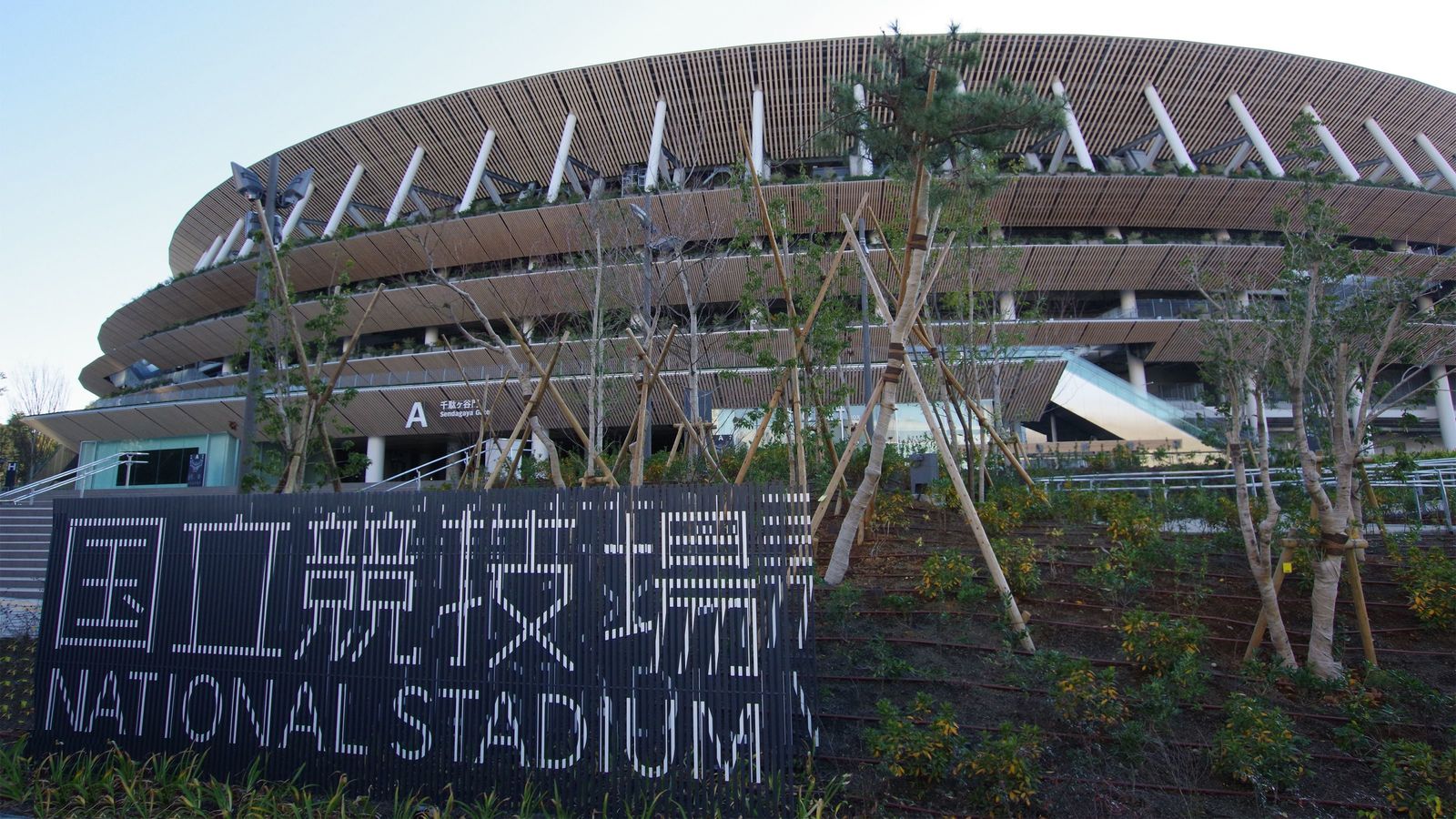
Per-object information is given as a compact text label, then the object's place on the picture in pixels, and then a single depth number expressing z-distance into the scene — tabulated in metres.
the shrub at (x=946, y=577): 7.91
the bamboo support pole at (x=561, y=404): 9.34
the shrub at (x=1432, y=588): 7.24
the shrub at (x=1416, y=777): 4.66
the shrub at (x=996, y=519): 10.29
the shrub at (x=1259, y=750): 4.95
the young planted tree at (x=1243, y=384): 6.54
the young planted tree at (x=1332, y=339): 6.38
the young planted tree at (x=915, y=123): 7.12
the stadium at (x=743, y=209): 28.45
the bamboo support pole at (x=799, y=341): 8.95
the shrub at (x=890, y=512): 10.79
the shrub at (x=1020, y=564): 7.99
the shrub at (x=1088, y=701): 5.51
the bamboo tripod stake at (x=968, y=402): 10.37
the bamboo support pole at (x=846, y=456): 8.17
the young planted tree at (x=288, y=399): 10.88
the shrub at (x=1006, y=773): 4.80
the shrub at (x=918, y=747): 5.04
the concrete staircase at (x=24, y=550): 12.82
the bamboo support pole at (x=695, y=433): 9.55
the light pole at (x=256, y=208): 11.10
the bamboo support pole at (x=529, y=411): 9.58
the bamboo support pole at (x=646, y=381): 9.36
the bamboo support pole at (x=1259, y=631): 6.54
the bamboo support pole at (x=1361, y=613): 6.45
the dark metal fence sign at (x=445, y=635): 5.16
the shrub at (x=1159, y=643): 6.30
